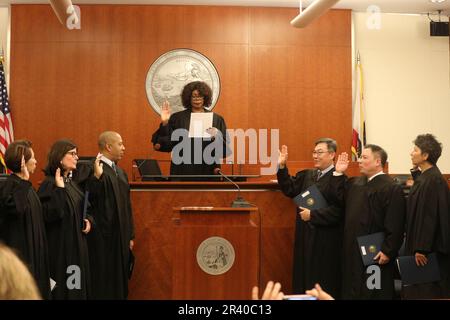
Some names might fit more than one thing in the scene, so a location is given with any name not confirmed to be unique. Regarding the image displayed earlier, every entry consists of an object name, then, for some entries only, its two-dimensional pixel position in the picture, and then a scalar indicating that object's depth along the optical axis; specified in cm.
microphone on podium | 494
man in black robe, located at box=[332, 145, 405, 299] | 498
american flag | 912
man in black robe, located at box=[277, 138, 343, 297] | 531
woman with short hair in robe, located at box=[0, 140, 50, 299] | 425
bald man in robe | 522
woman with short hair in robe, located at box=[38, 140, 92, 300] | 468
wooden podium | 439
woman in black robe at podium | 616
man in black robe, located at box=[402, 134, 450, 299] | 489
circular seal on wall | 962
